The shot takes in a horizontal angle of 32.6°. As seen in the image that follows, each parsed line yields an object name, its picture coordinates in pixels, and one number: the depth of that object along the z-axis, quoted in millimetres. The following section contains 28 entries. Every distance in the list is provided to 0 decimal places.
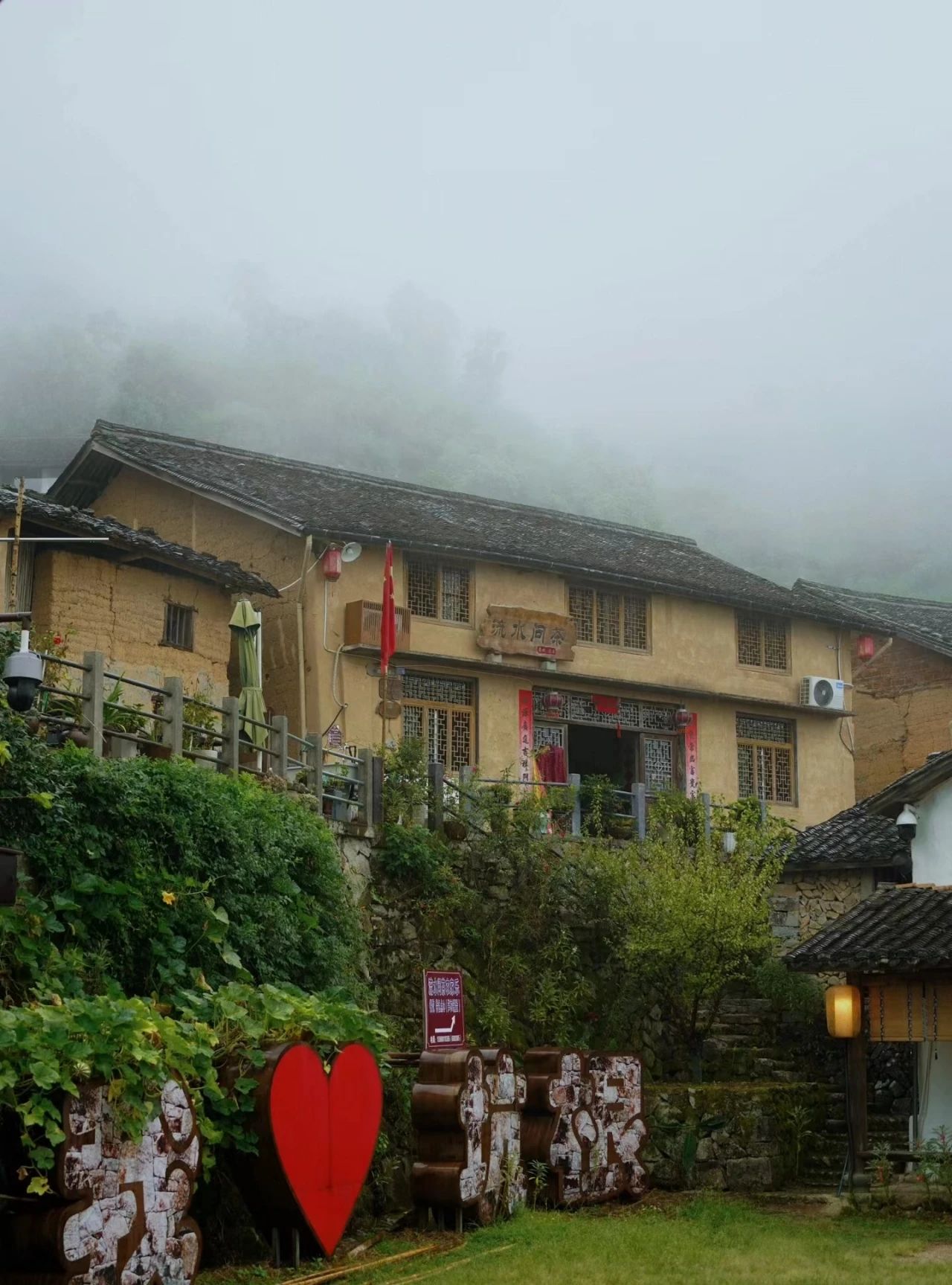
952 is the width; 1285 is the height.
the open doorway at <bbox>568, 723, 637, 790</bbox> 30031
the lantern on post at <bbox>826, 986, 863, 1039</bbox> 18203
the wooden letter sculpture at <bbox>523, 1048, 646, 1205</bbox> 16828
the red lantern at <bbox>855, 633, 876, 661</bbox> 32312
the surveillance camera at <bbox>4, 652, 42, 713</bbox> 13062
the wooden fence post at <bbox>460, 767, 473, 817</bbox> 21469
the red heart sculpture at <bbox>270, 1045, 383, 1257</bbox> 12758
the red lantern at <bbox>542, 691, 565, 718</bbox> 28562
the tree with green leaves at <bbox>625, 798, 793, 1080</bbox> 21375
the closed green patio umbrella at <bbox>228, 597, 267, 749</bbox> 23031
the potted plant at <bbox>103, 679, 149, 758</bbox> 15414
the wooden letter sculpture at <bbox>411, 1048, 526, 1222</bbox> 14906
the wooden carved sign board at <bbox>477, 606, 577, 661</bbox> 27812
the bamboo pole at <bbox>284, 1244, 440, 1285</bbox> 12273
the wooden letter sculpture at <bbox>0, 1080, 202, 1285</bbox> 10586
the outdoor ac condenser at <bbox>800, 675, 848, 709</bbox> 31203
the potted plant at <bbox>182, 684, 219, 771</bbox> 16875
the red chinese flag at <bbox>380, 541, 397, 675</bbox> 25328
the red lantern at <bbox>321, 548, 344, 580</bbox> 26062
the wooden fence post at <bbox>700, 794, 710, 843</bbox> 24667
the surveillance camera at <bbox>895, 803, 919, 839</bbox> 19906
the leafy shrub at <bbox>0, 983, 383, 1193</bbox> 10648
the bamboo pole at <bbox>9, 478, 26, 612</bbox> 17044
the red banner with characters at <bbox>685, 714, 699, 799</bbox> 29783
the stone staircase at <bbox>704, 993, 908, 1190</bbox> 20422
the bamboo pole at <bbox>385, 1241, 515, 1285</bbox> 12658
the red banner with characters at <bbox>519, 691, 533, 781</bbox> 28141
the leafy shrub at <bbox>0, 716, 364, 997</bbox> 13516
